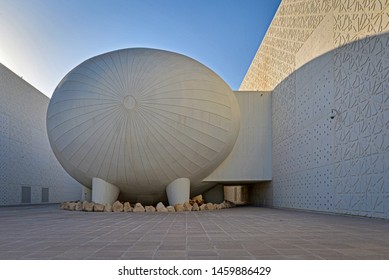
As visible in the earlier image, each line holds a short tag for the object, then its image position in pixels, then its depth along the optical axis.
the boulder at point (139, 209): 14.00
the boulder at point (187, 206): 14.59
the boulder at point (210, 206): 15.52
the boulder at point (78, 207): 14.60
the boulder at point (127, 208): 14.14
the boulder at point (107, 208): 14.05
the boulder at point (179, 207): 14.35
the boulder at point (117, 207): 14.12
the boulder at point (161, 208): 13.76
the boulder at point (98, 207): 14.01
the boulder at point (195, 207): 14.83
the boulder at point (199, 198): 19.17
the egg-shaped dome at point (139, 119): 13.86
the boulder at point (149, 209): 13.91
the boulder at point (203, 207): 15.24
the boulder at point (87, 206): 14.16
